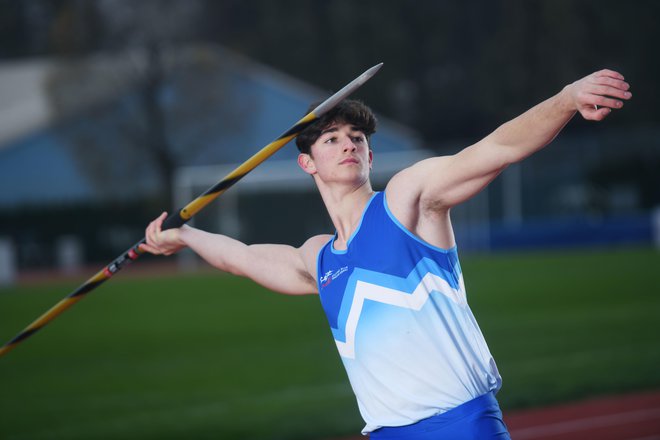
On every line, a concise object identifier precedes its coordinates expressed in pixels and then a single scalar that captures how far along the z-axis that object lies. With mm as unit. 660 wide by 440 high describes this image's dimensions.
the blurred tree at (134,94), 74062
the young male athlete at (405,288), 7223
